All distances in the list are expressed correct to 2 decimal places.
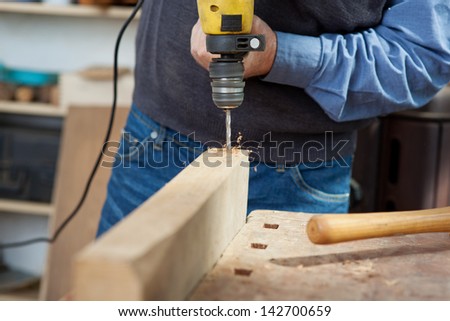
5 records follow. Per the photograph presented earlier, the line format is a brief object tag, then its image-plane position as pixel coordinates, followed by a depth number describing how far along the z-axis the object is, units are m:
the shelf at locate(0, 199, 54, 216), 2.88
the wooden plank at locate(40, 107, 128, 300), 2.58
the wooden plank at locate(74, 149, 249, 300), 0.59
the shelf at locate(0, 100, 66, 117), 2.85
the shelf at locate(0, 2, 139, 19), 2.73
